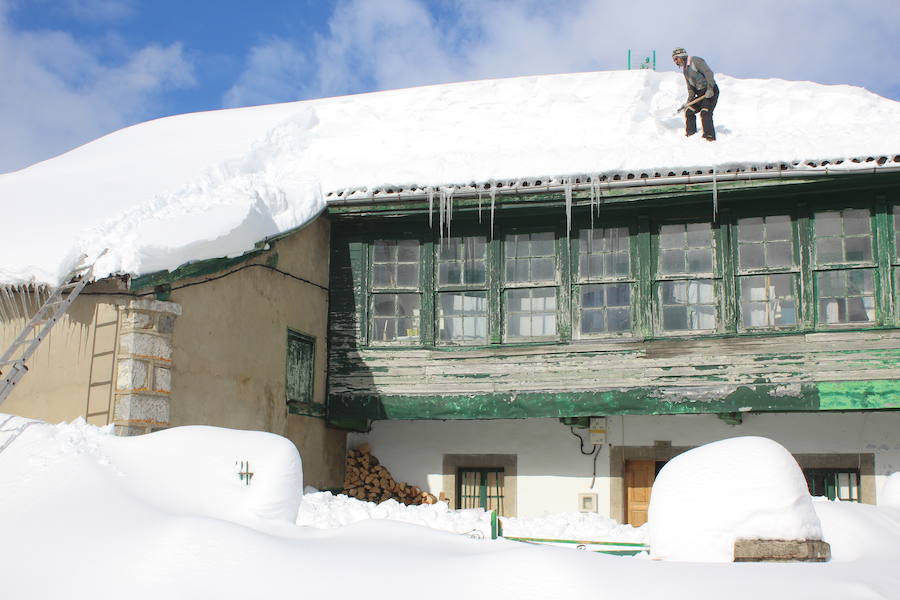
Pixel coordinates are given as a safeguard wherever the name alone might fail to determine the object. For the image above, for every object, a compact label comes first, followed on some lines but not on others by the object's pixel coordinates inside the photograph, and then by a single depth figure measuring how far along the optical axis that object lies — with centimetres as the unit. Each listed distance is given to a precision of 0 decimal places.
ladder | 879
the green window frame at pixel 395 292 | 1258
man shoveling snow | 1256
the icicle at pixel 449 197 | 1184
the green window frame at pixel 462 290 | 1241
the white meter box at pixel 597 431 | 1215
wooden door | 1205
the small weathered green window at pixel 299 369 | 1187
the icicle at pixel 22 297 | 966
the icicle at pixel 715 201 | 1116
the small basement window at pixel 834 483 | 1163
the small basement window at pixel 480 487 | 1263
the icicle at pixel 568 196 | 1159
